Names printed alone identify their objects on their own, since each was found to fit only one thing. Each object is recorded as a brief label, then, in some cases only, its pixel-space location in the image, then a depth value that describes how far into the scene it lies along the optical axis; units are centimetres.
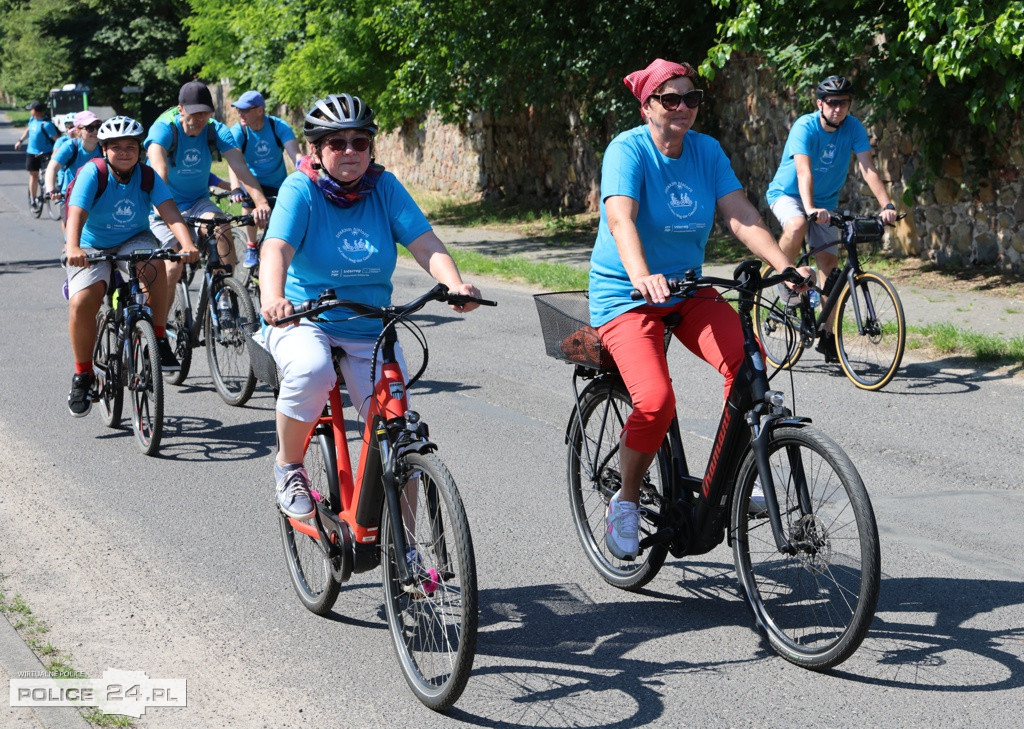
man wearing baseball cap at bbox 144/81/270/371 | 952
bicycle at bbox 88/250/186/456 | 741
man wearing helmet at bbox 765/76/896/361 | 894
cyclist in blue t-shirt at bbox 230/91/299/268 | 1022
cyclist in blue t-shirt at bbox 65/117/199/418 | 776
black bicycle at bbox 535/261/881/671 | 398
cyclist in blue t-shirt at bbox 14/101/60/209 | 2350
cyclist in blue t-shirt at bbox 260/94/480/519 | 440
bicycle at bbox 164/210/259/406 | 864
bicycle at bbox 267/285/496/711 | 384
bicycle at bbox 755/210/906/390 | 867
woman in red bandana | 456
